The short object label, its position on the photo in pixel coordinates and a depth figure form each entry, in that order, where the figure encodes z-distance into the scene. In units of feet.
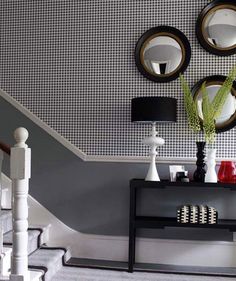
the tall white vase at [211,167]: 9.30
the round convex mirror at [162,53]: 10.27
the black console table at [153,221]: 9.05
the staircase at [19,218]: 6.81
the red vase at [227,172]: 9.32
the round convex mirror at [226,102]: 10.04
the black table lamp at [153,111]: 9.07
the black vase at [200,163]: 9.46
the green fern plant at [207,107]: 9.62
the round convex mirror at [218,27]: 10.11
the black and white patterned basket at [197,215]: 9.12
